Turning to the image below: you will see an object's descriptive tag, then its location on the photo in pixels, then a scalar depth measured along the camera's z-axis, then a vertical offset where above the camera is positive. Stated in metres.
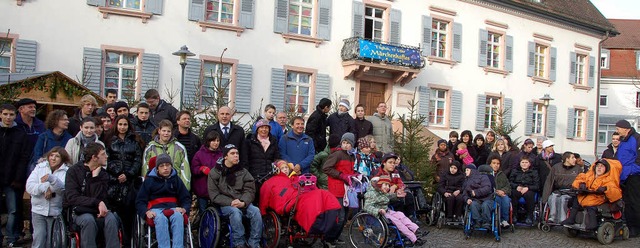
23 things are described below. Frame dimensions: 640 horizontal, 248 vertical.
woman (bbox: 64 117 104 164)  7.04 -0.27
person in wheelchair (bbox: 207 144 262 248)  7.05 -0.82
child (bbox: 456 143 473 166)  11.02 -0.33
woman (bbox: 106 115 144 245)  6.72 -0.51
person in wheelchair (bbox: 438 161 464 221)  10.13 -0.92
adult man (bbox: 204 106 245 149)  8.09 -0.07
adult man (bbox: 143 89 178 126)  8.94 +0.20
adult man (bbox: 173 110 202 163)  7.81 -0.16
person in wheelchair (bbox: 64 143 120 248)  6.21 -0.82
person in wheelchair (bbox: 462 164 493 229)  9.51 -1.01
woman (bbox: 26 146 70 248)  6.50 -0.82
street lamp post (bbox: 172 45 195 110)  13.71 +1.55
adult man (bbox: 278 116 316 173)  8.74 -0.27
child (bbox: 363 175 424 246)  7.84 -0.98
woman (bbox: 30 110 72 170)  7.10 -0.23
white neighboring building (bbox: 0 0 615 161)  15.83 +2.40
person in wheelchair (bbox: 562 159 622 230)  9.50 -0.73
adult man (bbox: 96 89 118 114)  9.67 +0.35
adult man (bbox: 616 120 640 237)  9.94 -0.34
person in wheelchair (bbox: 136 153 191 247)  6.45 -0.89
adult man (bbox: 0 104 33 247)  7.15 -0.58
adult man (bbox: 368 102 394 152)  11.08 +0.02
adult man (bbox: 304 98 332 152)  9.91 +0.06
